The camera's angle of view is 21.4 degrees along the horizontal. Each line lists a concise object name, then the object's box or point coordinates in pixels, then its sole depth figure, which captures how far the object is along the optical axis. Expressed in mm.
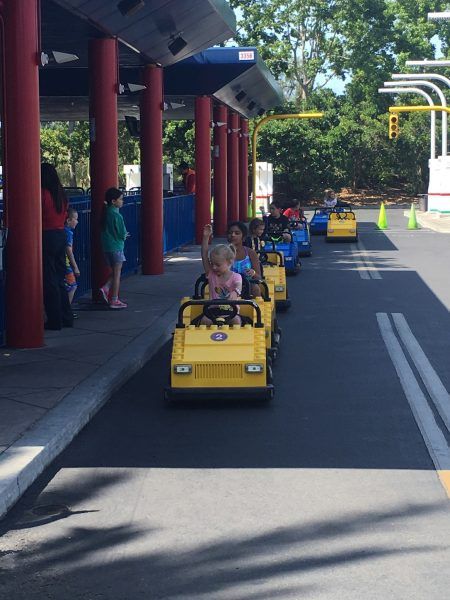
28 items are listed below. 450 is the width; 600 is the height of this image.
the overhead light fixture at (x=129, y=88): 17889
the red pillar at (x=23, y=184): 12289
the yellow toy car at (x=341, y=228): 32656
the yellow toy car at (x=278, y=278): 16594
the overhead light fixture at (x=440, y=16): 32844
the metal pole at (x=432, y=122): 54031
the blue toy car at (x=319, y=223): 36156
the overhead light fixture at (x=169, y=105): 23952
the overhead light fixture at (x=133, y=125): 24331
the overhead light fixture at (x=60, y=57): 14516
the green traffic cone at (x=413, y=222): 41531
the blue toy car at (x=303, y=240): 26428
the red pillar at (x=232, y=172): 38594
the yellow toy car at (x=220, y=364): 9695
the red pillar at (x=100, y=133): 17062
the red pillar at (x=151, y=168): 21516
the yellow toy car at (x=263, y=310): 11109
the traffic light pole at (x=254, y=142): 41750
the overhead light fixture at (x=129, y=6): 15549
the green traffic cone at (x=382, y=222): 41906
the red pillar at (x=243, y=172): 42375
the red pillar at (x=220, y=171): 34969
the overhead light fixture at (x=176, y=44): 19839
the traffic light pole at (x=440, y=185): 47750
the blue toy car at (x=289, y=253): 21719
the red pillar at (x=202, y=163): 30359
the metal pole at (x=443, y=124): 51100
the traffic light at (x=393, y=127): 45531
